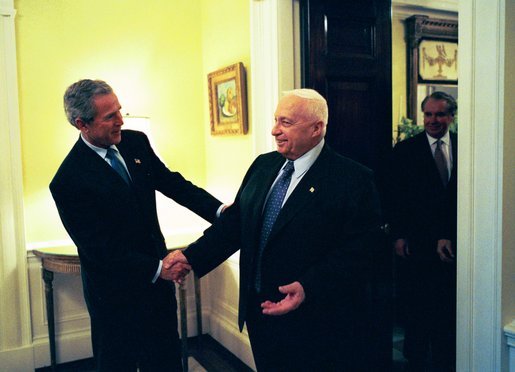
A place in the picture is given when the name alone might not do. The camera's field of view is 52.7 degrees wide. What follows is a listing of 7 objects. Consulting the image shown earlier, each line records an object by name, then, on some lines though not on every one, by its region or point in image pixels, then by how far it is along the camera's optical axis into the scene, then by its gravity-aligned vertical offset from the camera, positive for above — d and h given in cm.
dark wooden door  293 +41
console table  317 -77
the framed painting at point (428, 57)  520 +82
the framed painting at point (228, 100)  346 +30
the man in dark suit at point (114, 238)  224 -40
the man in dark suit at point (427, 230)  298 -53
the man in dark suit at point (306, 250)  193 -41
